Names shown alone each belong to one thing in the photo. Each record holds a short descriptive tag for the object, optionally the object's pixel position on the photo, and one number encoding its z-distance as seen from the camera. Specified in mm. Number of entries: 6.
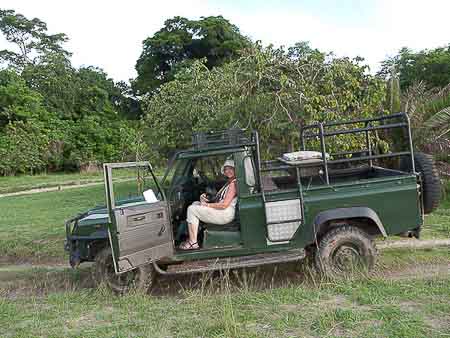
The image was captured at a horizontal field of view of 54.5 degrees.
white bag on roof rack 5415
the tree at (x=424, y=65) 26578
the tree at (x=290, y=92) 8023
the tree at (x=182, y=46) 32906
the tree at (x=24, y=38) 36500
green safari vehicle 5082
